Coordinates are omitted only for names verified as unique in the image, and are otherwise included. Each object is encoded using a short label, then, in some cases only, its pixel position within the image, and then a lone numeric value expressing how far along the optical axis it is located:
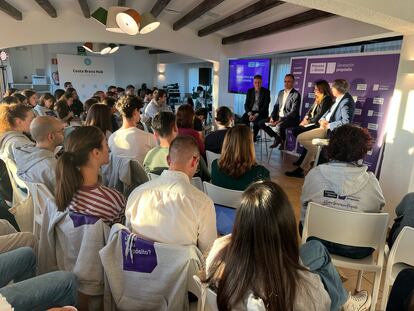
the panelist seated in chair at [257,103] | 6.38
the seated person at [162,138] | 2.64
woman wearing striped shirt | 1.69
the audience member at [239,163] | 2.27
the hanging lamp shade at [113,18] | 3.59
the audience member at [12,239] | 1.85
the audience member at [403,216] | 1.83
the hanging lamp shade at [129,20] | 3.42
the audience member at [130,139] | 3.06
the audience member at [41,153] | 2.22
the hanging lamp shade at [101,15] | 4.29
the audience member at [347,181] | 1.96
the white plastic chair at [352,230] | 1.78
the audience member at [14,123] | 2.88
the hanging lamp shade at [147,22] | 3.85
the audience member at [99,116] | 3.36
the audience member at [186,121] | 3.42
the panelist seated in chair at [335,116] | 4.29
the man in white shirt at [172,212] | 1.53
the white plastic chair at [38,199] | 1.85
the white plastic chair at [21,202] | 2.26
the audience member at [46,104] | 5.34
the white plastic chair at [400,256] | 1.59
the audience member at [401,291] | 1.10
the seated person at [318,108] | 4.79
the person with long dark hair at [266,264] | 0.97
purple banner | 4.48
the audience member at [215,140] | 3.30
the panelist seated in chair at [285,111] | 5.62
